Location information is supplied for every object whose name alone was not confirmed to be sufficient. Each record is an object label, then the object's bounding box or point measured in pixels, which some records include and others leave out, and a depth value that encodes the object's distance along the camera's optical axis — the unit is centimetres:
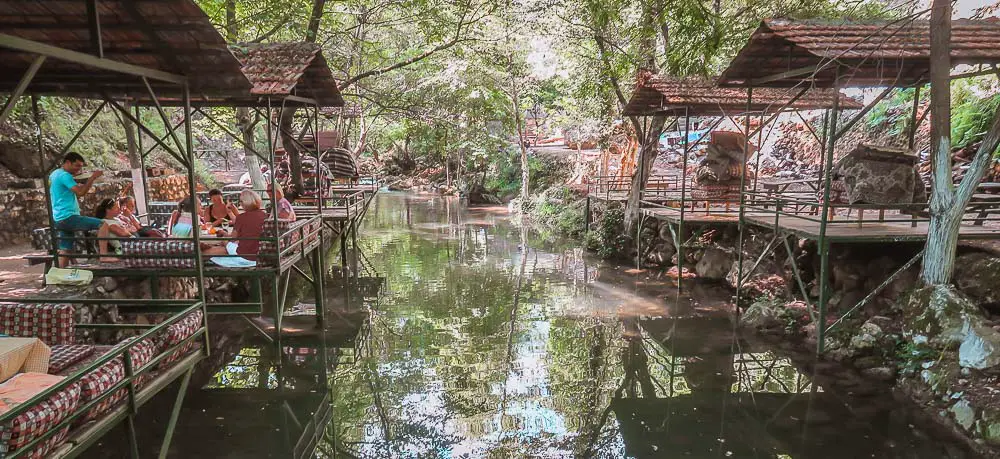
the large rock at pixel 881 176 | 944
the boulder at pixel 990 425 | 602
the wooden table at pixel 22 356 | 411
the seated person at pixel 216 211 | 1064
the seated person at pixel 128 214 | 911
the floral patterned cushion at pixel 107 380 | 416
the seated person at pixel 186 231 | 889
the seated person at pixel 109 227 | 815
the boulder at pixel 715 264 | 1412
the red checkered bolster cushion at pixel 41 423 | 342
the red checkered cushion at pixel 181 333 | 548
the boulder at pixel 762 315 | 1050
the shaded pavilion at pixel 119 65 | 409
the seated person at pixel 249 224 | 883
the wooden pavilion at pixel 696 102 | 1280
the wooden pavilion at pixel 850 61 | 799
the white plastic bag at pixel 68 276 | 687
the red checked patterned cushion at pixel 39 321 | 520
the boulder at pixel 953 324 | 695
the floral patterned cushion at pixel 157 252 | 800
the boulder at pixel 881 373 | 790
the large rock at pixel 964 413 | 635
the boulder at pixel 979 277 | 779
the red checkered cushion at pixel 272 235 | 869
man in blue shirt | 787
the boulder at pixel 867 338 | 851
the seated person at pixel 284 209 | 1054
